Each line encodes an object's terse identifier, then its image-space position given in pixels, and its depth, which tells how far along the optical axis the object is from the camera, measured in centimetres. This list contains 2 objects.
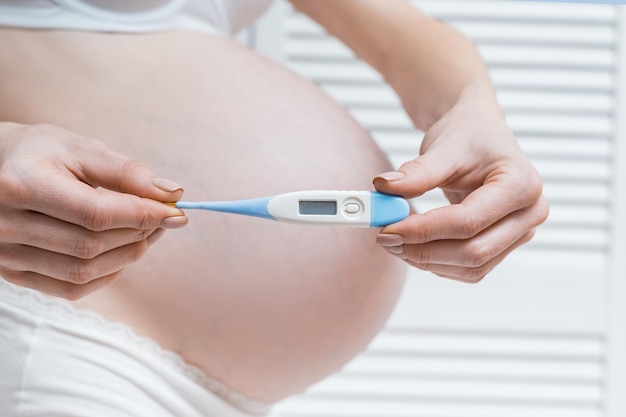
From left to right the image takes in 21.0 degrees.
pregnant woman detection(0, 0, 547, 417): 86
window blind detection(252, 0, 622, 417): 166
